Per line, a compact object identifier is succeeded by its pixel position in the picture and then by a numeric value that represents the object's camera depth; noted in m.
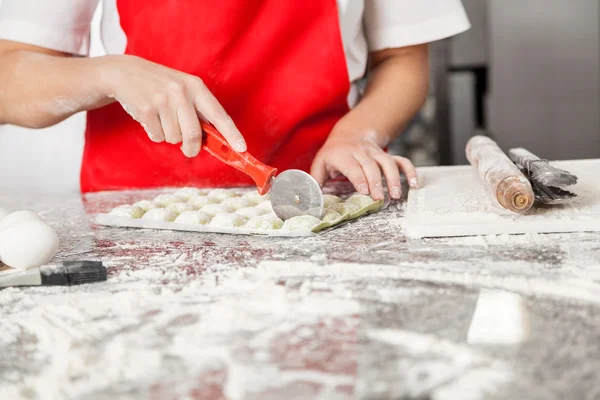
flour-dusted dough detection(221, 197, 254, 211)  1.08
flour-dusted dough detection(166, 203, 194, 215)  1.06
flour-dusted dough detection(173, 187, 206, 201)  1.17
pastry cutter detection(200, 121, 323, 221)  0.96
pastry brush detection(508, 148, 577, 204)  0.90
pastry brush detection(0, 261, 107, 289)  0.72
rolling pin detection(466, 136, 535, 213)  0.88
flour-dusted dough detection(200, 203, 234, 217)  1.03
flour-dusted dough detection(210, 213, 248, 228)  0.96
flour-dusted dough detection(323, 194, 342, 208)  1.05
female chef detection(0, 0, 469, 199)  1.30
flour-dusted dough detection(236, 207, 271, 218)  1.02
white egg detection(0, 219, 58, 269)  0.78
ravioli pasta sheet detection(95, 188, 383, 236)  0.93
